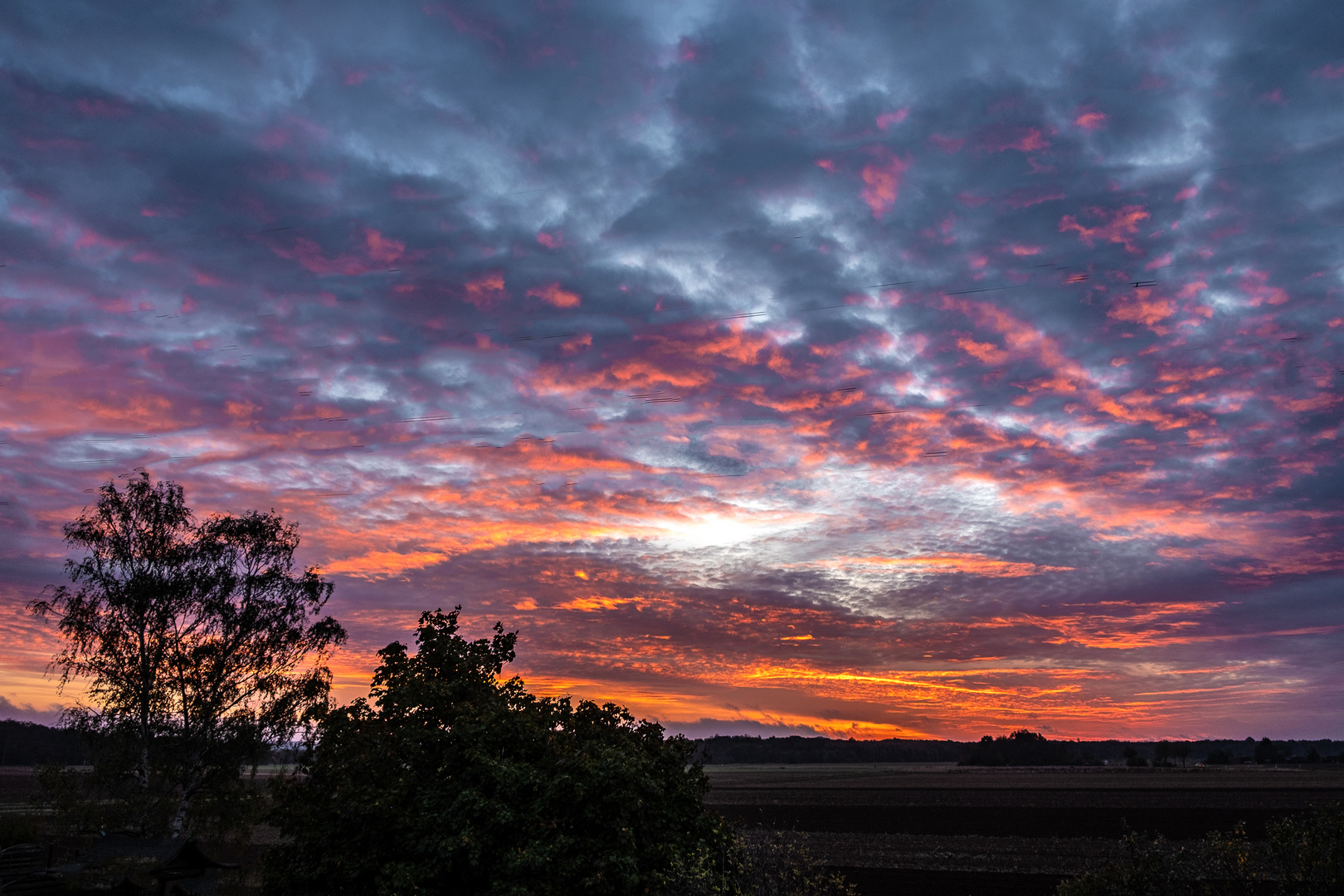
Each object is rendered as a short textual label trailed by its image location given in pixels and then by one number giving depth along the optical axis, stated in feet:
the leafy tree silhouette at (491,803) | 51.70
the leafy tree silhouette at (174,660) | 113.19
